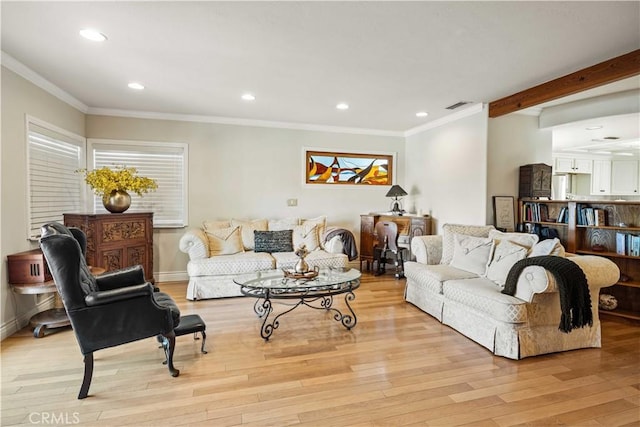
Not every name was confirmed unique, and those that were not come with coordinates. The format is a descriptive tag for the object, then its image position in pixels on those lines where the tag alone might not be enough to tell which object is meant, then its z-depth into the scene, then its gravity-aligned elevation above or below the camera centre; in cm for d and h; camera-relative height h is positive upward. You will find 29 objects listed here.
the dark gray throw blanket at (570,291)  256 -65
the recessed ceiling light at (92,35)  254 +131
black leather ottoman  258 -99
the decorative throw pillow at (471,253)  345 -50
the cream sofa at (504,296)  262 -79
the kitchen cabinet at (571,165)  720 +96
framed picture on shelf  439 -8
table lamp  553 +20
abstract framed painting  576 +67
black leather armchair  206 -71
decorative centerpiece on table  330 -69
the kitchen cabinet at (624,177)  730 +71
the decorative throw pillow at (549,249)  288 -36
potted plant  395 +20
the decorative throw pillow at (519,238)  322 -31
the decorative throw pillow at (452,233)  388 -31
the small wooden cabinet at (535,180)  441 +37
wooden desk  509 -37
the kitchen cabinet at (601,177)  742 +70
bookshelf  360 -32
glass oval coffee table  305 -78
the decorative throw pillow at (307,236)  498 -49
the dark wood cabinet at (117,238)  377 -45
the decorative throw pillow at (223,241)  459 -54
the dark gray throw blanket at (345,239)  493 -52
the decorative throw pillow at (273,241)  481 -55
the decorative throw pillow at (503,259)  306 -50
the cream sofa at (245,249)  420 -65
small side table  299 -111
